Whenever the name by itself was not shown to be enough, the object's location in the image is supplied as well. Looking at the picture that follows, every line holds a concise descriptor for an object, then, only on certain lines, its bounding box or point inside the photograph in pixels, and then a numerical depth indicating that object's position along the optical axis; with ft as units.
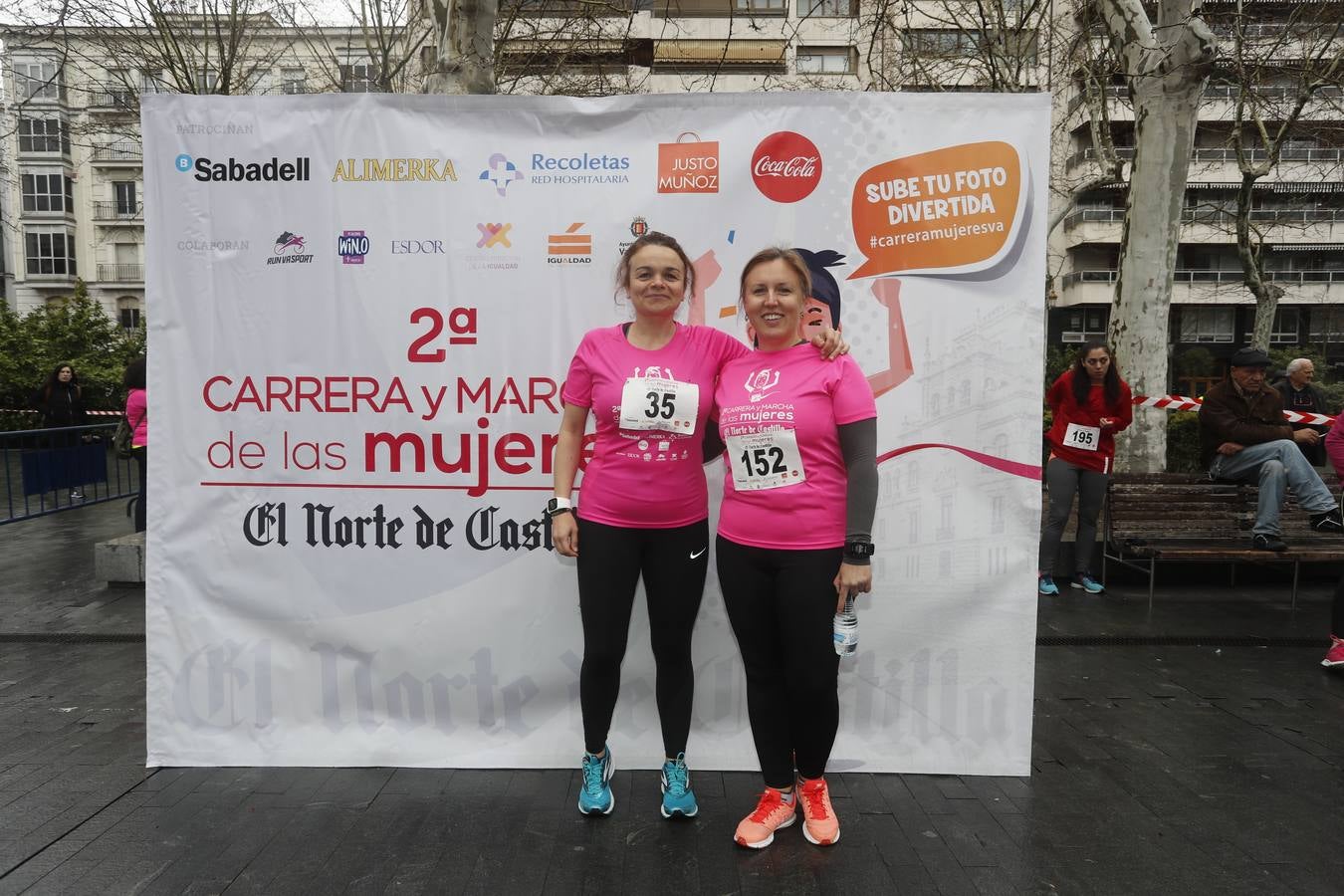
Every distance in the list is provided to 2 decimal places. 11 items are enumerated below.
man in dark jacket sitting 21.95
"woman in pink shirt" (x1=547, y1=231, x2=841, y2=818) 10.23
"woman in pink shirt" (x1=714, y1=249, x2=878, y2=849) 9.60
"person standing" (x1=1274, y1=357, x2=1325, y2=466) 33.94
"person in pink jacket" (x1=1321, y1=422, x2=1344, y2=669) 16.87
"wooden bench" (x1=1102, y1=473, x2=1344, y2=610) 22.21
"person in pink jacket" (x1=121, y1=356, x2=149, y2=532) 26.86
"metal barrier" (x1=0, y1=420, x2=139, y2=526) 35.19
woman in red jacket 22.26
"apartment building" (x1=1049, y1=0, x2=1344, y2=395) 135.44
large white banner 11.86
